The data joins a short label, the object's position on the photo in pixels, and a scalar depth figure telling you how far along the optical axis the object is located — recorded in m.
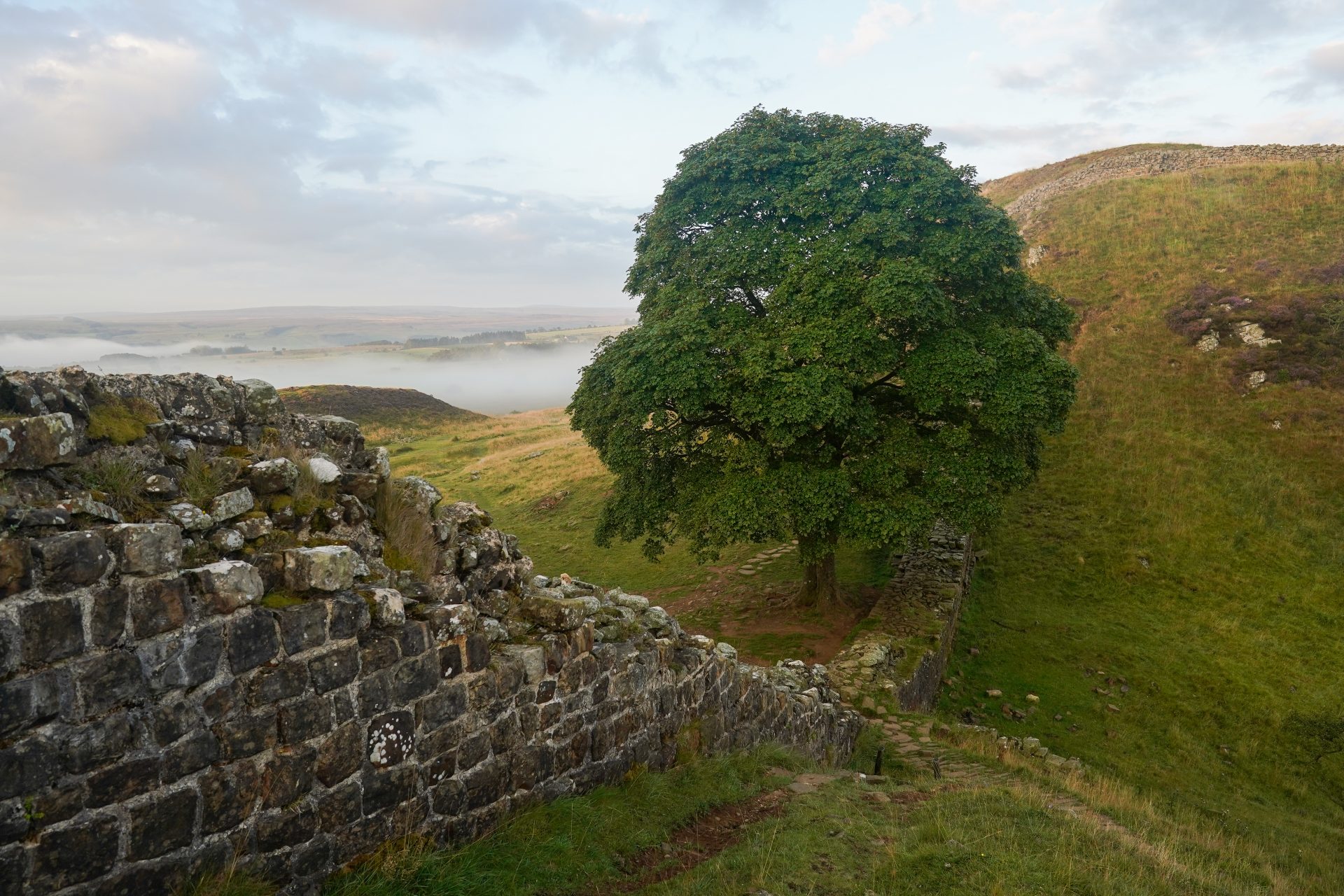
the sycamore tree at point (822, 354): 13.98
